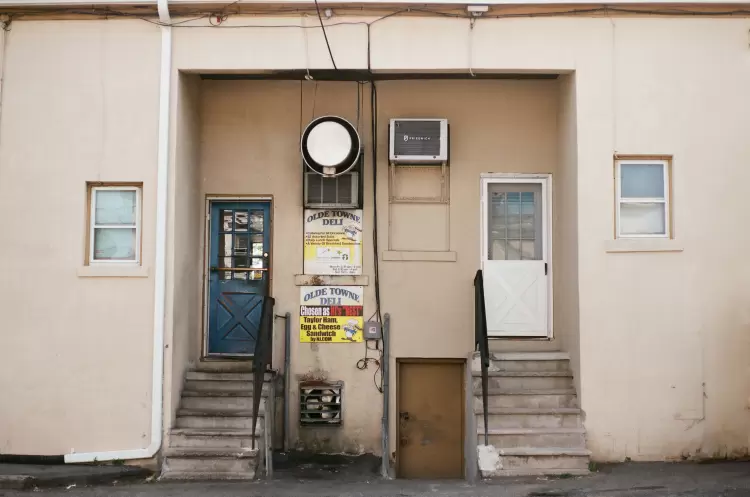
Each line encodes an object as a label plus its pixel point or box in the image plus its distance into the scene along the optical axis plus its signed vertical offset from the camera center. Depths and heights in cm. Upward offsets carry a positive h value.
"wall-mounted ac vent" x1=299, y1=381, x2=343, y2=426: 855 -143
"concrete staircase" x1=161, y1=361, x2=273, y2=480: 746 -157
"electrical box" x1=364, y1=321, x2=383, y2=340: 862 -61
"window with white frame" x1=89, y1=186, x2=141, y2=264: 786 +58
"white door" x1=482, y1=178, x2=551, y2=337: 866 +28
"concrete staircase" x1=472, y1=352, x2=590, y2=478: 734 -142
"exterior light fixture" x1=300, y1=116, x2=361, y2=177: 823 +150
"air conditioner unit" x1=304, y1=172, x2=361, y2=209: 871 +105
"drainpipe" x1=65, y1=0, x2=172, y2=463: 750 +12
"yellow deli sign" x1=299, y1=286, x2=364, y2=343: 868 -45
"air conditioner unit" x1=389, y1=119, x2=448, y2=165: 850 +158
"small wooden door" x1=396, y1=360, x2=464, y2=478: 866 -163
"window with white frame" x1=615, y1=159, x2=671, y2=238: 786 +89
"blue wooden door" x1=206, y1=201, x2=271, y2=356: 881 +4
